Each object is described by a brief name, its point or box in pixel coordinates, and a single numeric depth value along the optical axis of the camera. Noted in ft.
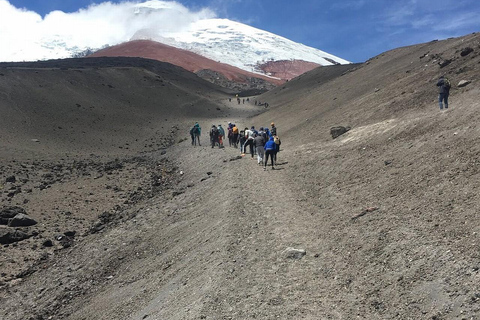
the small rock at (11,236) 43.16
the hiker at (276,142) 55.29
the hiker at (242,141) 71.01
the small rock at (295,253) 24.11
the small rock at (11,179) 63.86
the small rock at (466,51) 69.87
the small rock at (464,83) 54.65
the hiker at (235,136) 79.34
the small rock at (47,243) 42.90
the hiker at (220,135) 82.67
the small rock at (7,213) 48.86
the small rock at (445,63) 71.31
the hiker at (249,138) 65.51
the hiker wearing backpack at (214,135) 81.83
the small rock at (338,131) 62.03
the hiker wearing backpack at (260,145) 56.34
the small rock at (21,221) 47.06
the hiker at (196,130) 89.02
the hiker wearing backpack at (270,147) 52.47
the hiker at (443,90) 47.42
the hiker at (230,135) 80.80
